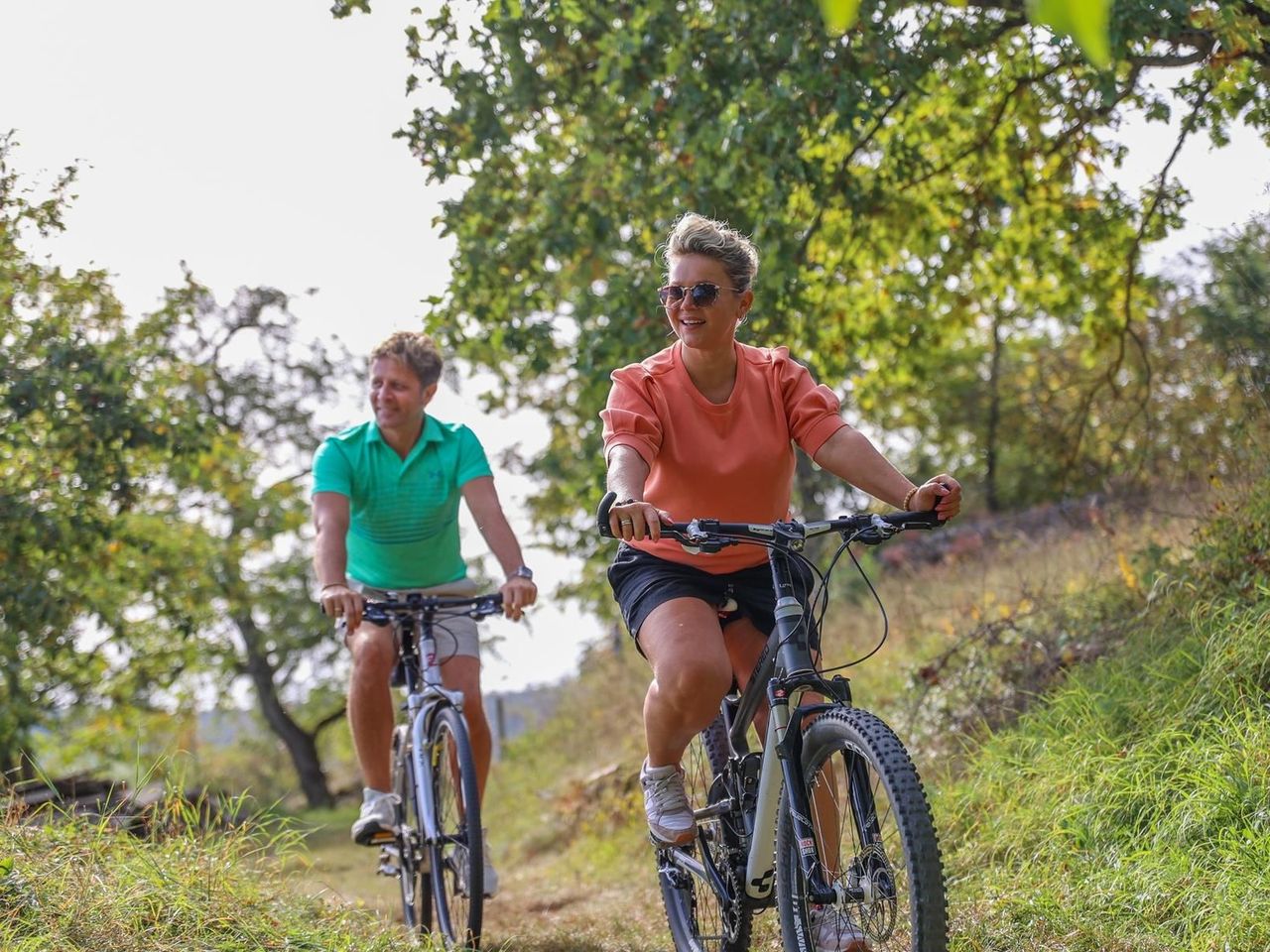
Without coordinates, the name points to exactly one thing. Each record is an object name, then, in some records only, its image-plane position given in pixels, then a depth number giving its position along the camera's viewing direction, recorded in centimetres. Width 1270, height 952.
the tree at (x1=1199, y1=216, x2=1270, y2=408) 716
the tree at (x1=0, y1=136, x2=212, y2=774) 756
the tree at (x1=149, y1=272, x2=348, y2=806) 1684
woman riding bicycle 399
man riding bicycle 545
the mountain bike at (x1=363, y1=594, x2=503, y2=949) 495
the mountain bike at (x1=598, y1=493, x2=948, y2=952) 310
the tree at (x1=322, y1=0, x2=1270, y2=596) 768
